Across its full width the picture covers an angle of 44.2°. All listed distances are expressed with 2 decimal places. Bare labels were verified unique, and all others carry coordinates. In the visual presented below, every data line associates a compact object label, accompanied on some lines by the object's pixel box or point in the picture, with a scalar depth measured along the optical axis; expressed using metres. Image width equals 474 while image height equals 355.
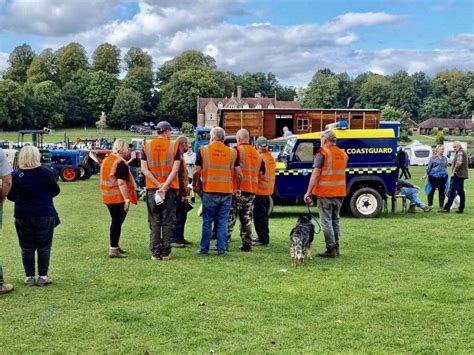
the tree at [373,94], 134.62
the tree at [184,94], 113.19
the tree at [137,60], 131.62
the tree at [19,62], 120.88
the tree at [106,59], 128.12
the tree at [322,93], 129.43
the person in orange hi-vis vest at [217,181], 9.02
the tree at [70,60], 121.62
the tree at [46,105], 102.75
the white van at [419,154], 48.69
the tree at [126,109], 108.88
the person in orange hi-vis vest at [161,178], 8.63
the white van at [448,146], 50.31
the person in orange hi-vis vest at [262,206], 10.30
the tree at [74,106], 109.75
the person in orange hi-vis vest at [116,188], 8.94
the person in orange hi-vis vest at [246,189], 9.59
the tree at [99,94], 112.19
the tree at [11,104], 94.81
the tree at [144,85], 118.12
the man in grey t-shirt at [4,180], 6.77
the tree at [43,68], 116.82
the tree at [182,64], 128.00
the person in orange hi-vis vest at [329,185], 9.02
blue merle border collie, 8.50
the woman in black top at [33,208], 7.10
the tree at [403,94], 135.75
